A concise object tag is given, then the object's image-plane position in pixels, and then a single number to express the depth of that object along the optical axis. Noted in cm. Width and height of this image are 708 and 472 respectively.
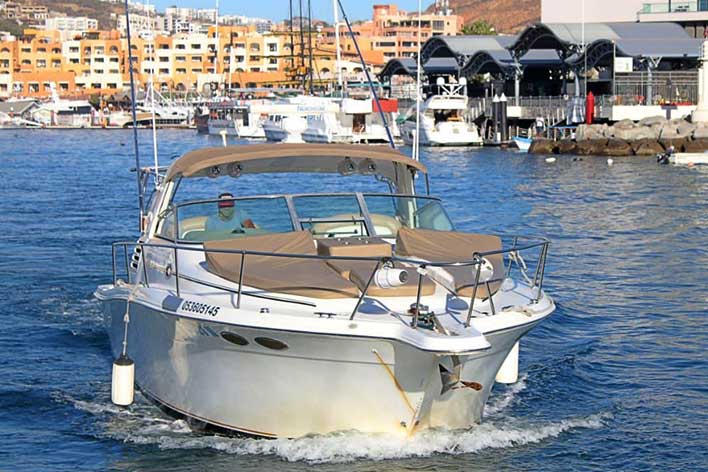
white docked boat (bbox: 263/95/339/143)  6906
